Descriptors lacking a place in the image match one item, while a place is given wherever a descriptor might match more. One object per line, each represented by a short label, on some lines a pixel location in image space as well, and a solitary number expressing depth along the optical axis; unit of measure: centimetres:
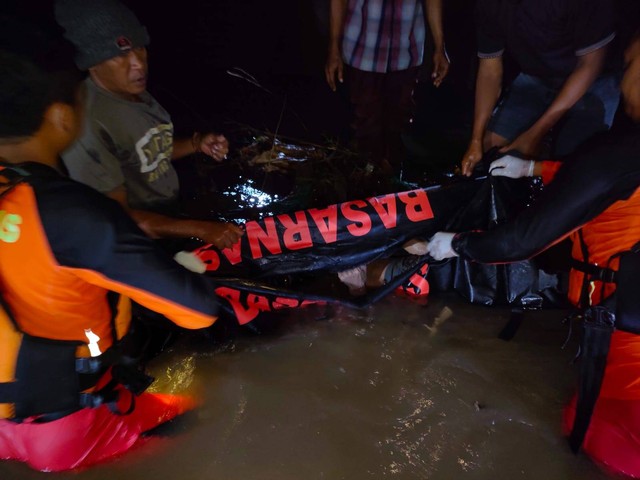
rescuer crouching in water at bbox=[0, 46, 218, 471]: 137
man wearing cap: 228
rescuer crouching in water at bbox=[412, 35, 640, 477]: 192
